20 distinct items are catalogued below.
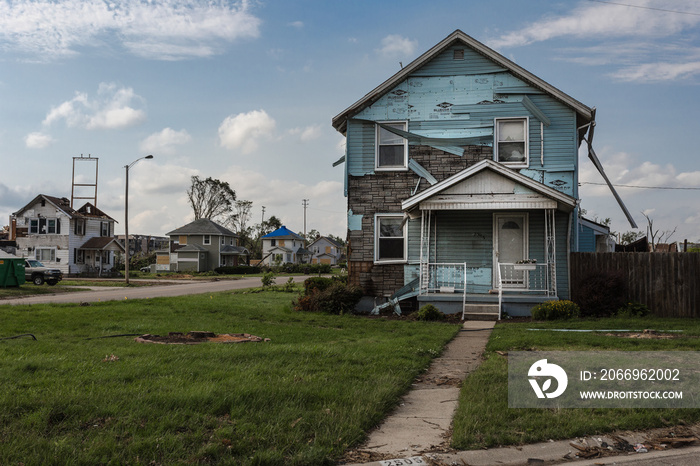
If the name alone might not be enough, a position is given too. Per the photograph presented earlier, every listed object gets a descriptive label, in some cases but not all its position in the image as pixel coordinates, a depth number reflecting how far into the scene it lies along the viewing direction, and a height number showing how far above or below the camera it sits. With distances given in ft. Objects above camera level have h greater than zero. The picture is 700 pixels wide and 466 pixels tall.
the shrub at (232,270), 211.82 -3.67
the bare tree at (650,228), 99.90 +5.71
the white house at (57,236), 184.34 +7.01
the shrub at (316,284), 60.75 -2.46
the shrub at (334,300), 55.01 -3.68
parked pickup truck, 118.73 -3.27
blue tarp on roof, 297.94 +13.08
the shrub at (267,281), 105.50 -3.72
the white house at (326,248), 350.97 +7.39
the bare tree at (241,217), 302.45 +22.00
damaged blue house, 56.70 +9.23
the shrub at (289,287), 97.22 -4.64
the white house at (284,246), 288.10 +6.99
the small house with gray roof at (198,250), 226.99 +3.73
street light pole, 117.82 +10.14
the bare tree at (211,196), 278.87 +30.11
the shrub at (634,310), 49.01 -4.00
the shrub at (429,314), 50.98 -4.53
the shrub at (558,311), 48.16 -3.99
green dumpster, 94.94 -1.85
